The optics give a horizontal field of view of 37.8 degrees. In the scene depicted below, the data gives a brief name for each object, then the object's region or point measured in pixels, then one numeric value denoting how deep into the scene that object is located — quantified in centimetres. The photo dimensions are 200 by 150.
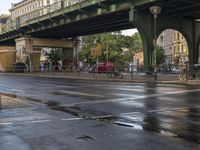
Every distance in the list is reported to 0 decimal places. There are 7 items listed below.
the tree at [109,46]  7550
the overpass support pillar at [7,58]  5284
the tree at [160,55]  8038
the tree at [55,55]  6167
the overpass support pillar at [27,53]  5041
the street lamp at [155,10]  2299
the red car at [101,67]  3776
